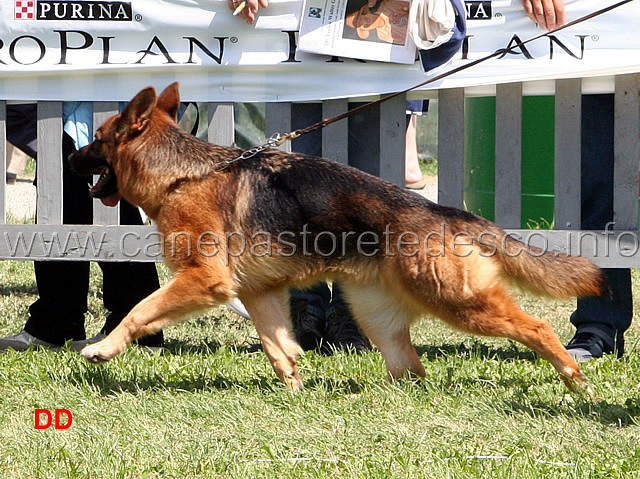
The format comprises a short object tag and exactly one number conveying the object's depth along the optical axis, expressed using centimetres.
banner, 924
